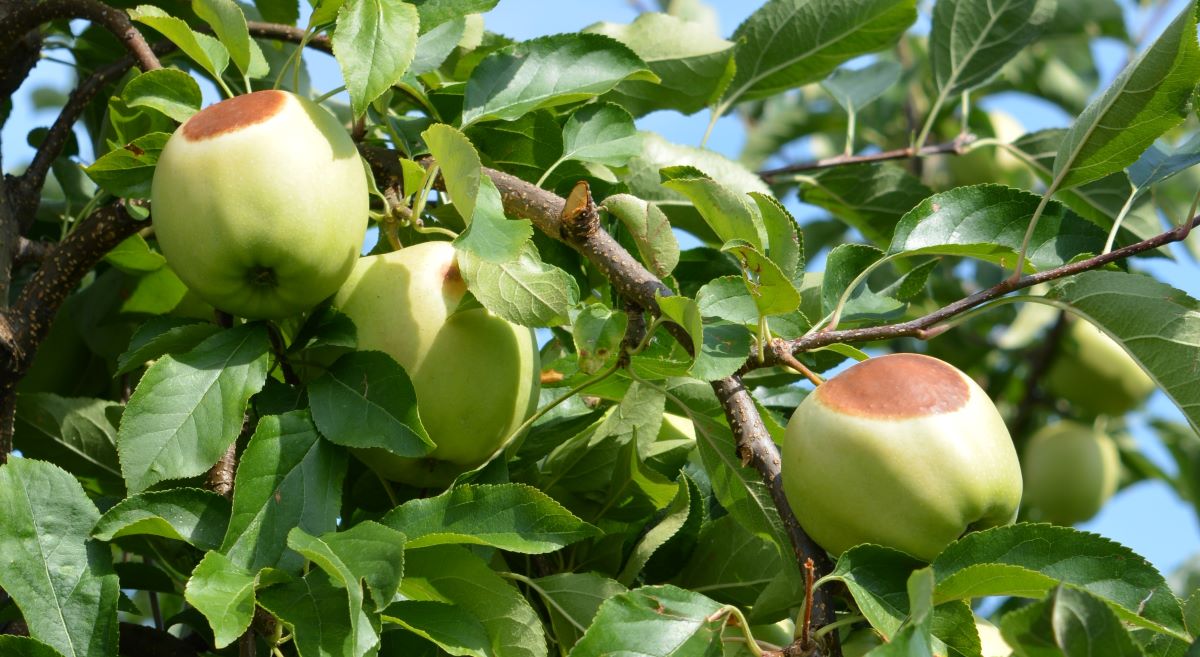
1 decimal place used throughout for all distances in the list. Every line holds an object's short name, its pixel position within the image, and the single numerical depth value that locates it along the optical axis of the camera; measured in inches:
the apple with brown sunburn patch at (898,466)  44.2
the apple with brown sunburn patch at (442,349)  46.2
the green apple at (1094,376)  121.0
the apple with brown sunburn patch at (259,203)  44.9
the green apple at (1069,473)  124.3
